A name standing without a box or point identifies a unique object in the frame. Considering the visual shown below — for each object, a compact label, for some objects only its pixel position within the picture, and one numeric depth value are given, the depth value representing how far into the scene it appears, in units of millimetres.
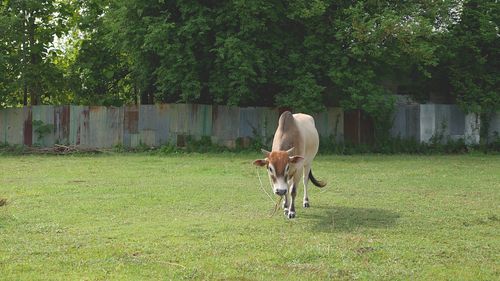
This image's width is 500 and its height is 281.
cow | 9039
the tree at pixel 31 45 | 22984
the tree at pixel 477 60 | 23141
